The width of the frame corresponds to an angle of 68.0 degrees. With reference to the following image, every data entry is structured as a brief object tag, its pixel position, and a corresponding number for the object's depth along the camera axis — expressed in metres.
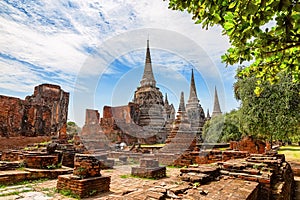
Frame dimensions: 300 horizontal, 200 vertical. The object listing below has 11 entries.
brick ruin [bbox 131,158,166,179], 7.91
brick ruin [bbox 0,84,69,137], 22.75
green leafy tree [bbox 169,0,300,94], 1.94
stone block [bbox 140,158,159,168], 8.12
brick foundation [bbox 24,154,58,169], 8.06
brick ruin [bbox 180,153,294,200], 3.05
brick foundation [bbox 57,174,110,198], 5.37
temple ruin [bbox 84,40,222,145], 26.70
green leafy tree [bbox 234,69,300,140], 11.52
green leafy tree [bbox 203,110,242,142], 23.67
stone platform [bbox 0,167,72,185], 6.54
